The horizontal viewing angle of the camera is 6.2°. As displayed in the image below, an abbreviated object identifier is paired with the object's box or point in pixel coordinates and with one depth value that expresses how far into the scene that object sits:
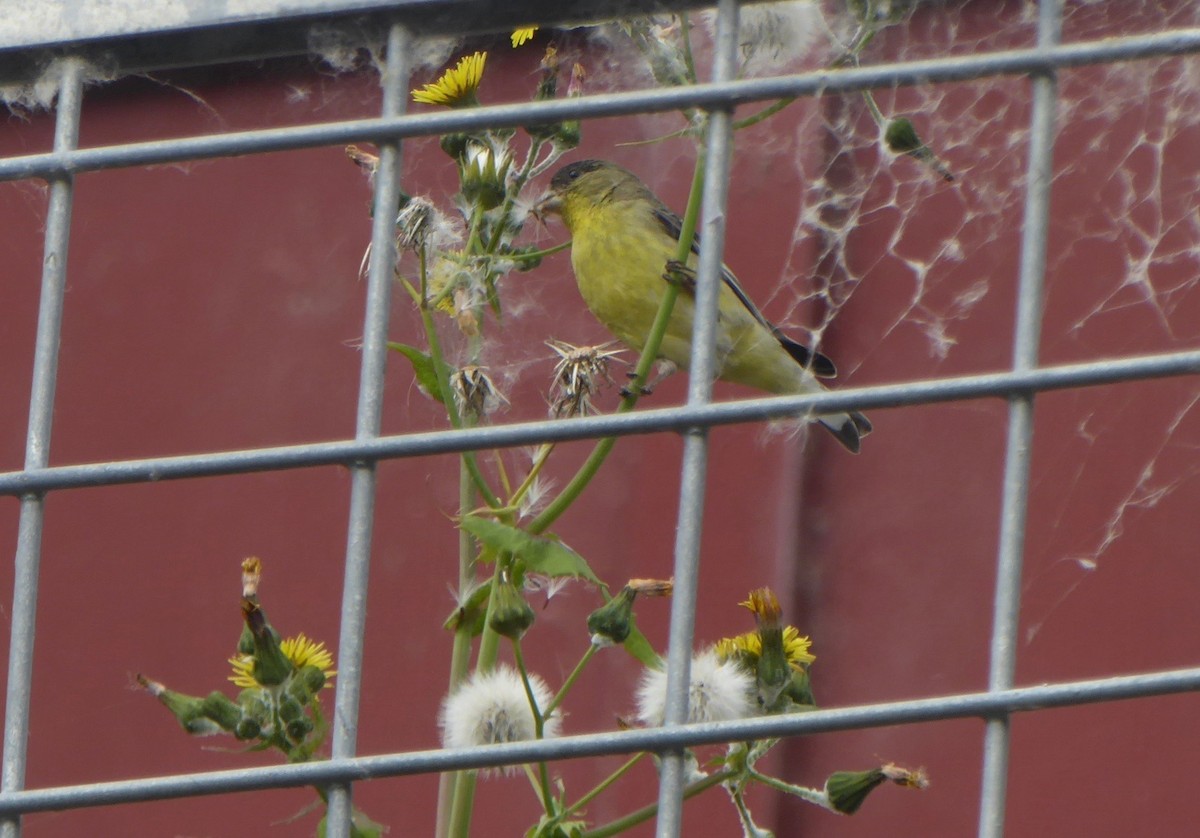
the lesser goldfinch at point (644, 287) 4.66
